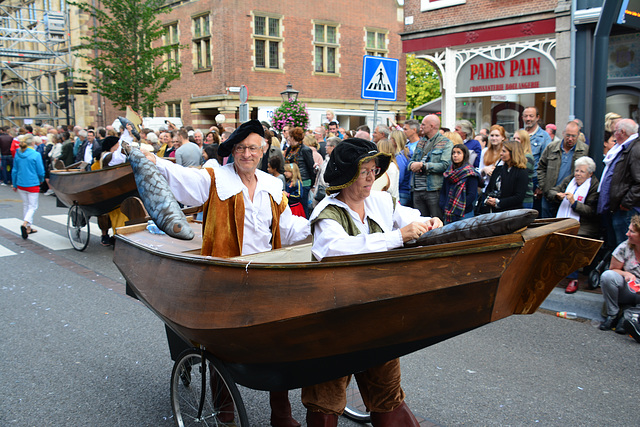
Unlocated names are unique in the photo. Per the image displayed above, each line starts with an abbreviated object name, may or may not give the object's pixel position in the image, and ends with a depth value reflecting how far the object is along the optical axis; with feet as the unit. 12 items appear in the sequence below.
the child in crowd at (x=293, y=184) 26.23
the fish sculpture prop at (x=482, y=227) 6.48
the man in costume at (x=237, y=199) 10.81
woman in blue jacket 32.65
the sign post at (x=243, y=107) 44.36
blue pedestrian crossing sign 26.68
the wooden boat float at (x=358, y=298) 6.66
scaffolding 92.48
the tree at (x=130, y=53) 65.10
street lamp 48.57
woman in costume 8.72
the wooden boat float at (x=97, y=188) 25.61
